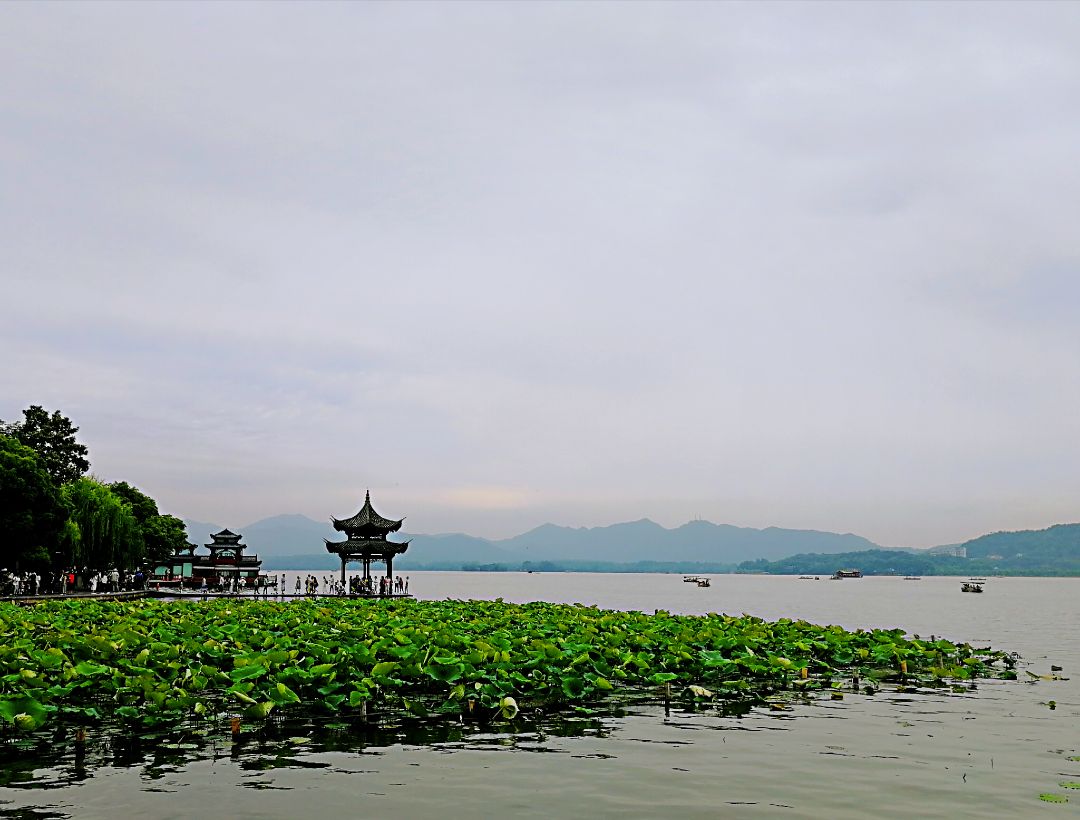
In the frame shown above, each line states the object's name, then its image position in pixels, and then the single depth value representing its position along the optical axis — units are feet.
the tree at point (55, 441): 185.26
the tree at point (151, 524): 217.97
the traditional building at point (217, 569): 205.36
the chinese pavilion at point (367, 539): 165.89
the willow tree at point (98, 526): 162.97
